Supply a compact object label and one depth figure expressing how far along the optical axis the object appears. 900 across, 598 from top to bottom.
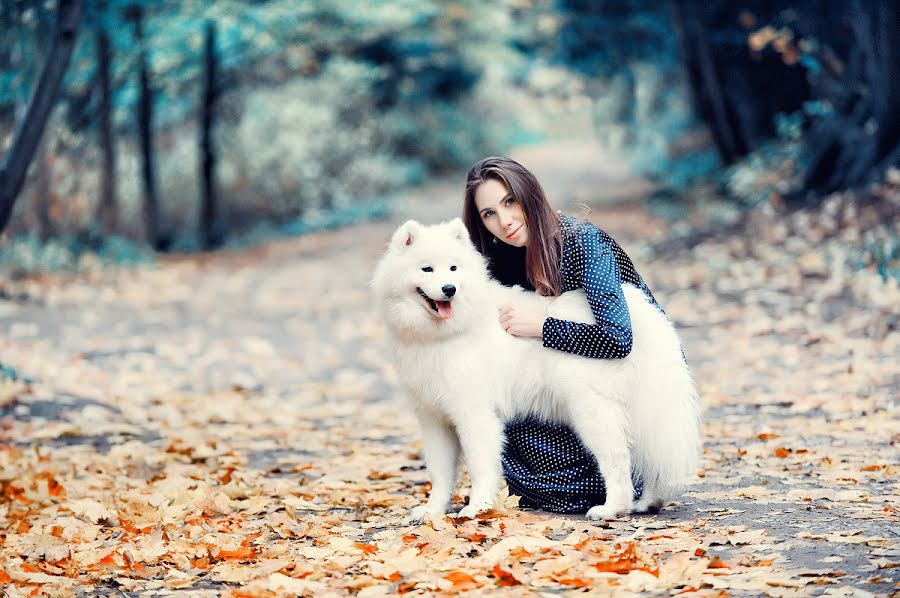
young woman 8.20
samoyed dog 8.17
